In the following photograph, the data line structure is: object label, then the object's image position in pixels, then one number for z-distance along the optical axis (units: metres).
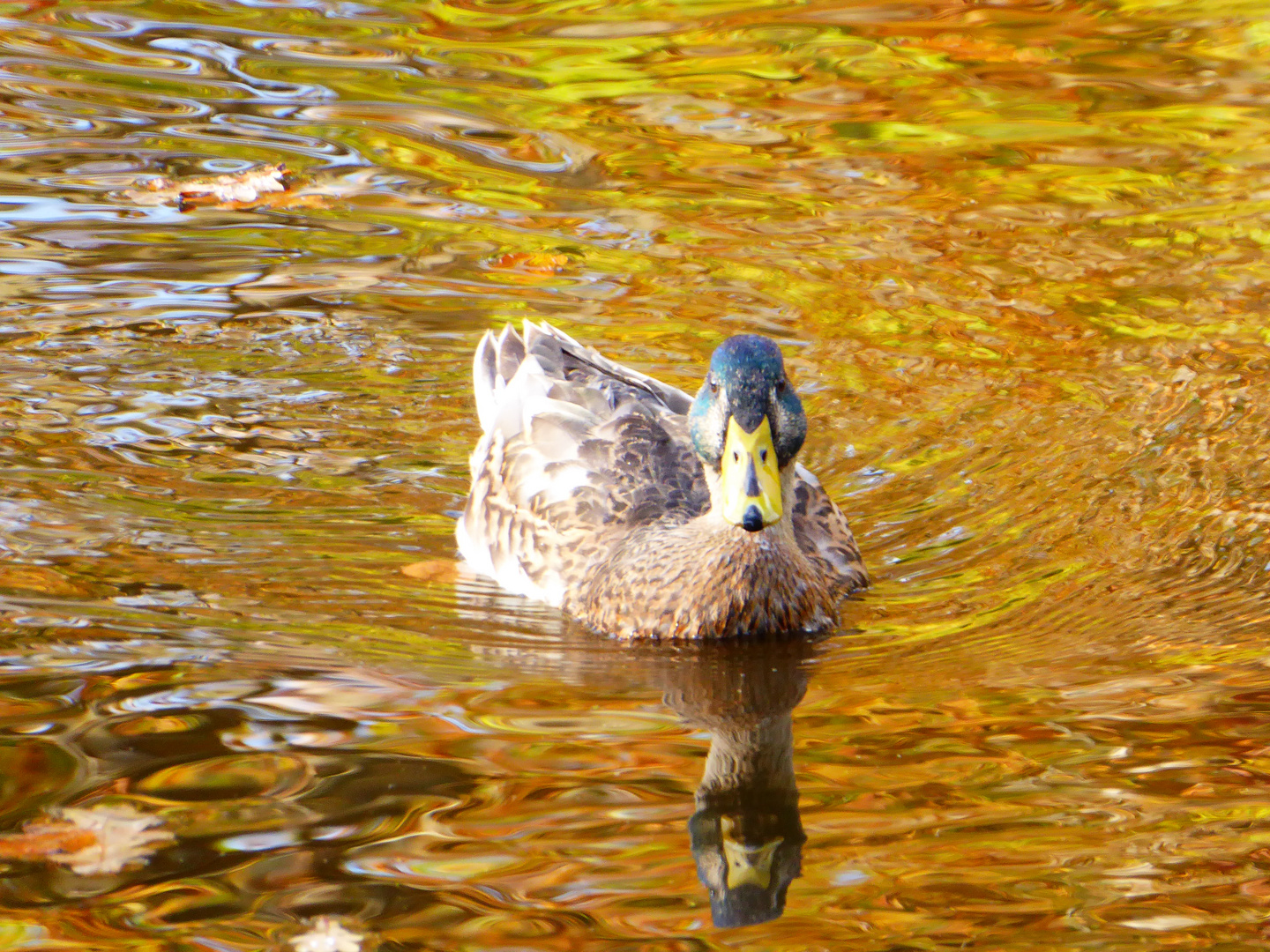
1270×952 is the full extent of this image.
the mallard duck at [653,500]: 11.76
